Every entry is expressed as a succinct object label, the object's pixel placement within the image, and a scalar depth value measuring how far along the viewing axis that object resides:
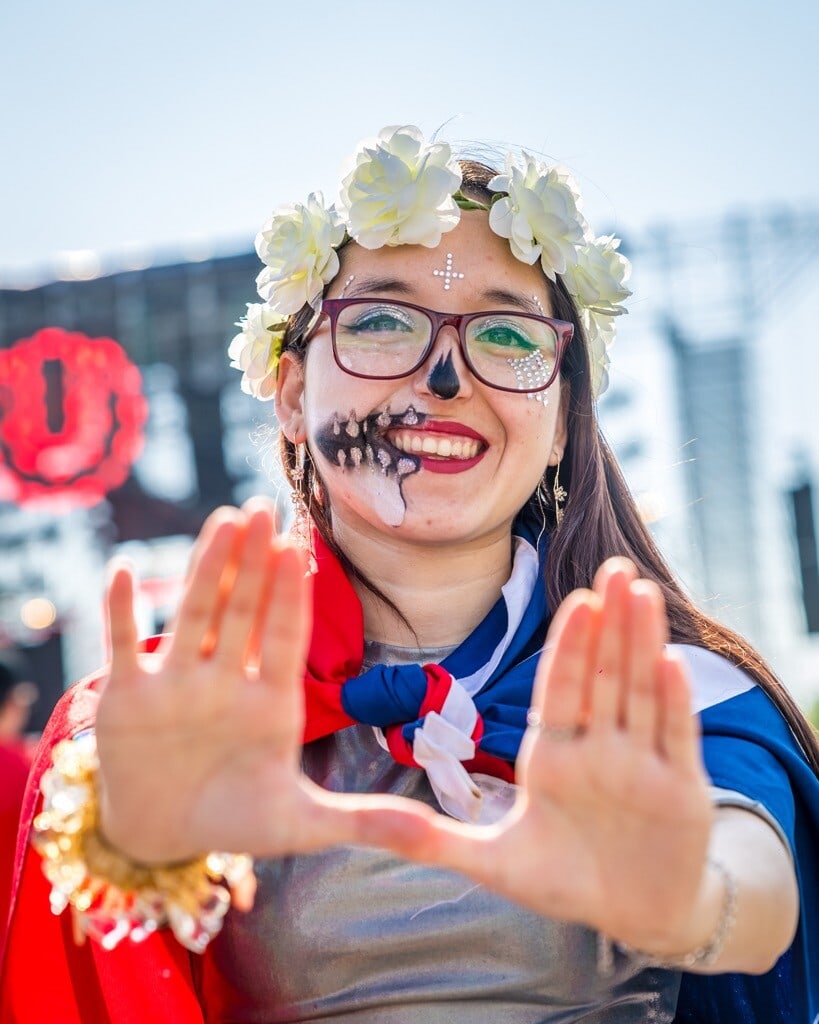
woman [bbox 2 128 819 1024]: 1.29
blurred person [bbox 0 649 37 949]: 2.54
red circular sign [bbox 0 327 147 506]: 13.52
